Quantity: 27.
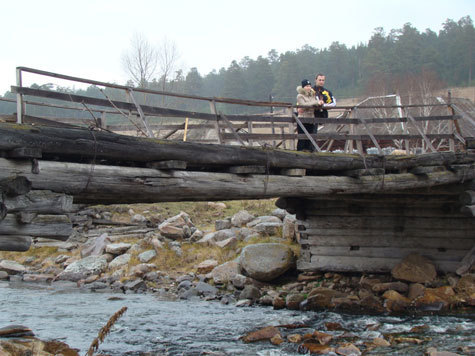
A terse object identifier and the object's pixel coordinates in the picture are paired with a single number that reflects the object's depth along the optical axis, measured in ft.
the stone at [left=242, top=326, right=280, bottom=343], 28.02
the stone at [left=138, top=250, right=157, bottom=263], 49.93
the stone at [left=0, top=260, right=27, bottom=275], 50.16
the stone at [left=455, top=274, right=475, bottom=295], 36.22
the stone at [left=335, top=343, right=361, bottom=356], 25.29
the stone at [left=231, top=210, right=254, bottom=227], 58.44
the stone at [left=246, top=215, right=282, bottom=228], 56.54
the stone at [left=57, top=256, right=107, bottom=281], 47.37
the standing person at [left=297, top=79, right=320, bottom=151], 35.37
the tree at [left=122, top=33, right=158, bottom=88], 101.60
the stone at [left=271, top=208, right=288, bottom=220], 59.78
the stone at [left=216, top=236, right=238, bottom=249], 51.02
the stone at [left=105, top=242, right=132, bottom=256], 52.08
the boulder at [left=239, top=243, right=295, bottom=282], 41.83
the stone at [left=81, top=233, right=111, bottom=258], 52.65
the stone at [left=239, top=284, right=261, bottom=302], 38.42
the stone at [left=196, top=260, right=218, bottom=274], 47.11
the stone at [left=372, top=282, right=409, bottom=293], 37.88
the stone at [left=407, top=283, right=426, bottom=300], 36.23
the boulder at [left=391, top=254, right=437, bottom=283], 38.32
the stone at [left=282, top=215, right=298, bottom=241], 50.31
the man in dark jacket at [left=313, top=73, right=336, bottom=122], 36.01
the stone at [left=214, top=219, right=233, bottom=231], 57.77
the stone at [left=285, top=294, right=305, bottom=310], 36.32
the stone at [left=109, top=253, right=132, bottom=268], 49.43
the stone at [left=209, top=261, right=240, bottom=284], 43.41
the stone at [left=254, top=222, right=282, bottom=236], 52.56
